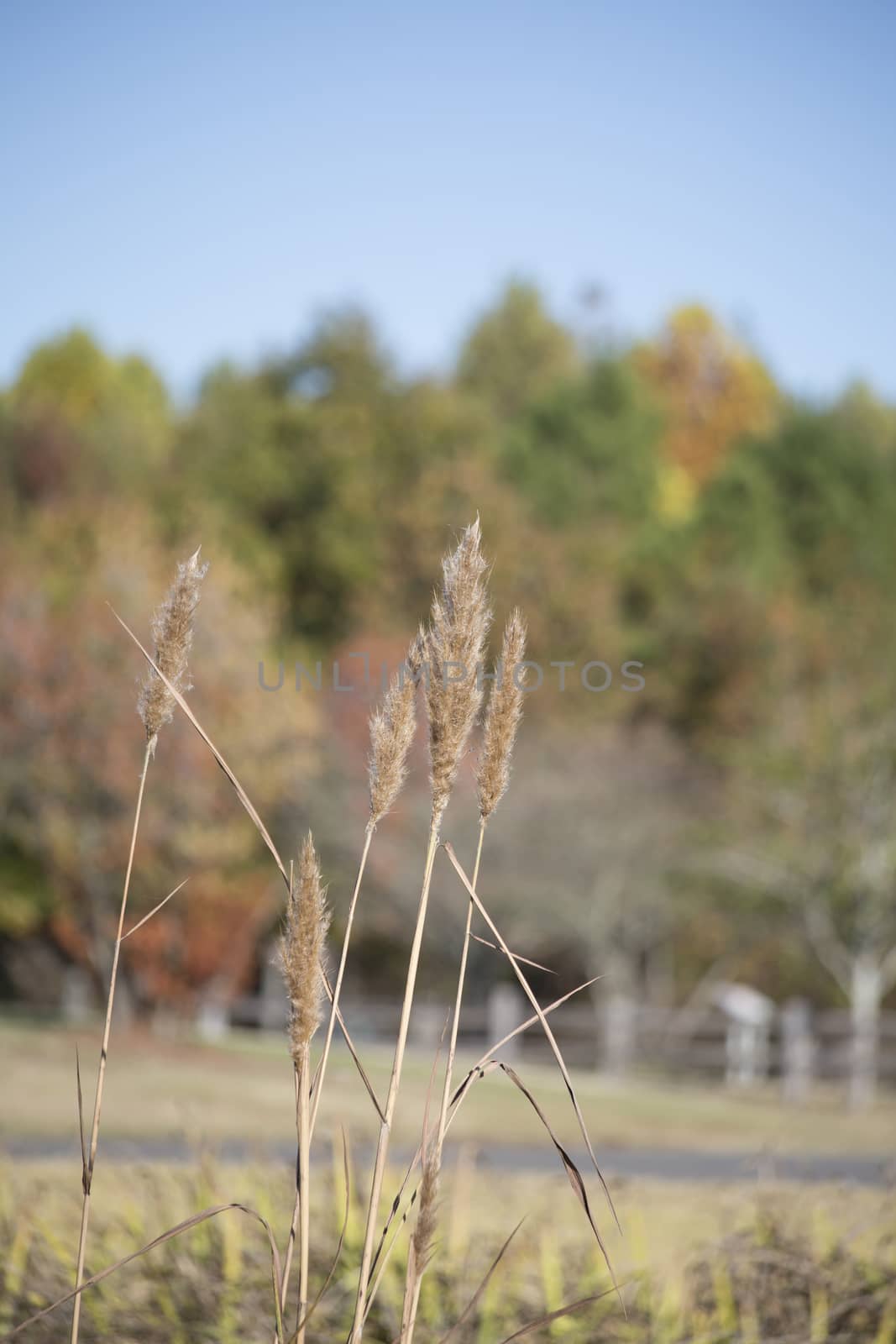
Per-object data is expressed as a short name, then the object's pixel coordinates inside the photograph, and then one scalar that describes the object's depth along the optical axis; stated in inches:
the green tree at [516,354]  3201.3
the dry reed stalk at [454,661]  176.9
